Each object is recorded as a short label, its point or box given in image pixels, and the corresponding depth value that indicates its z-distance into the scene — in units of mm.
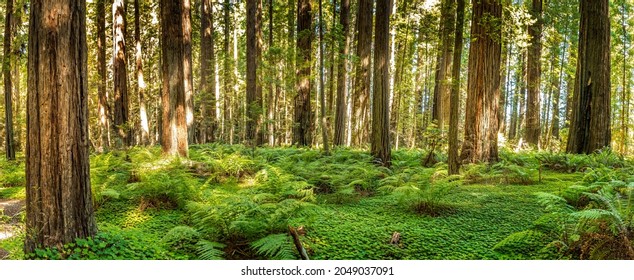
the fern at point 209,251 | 3676
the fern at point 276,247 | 3629
